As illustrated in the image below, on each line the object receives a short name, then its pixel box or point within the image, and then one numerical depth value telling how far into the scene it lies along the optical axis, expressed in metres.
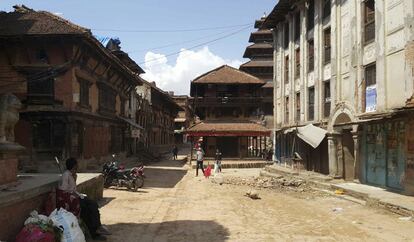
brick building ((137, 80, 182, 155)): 46.38
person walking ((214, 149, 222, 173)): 30.00
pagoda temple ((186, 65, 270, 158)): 40.56
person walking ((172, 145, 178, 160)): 44.66
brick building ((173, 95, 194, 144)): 79.38
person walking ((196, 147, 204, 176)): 26.67
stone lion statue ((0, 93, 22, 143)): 8.05
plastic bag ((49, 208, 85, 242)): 7.07
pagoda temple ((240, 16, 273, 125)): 52.53
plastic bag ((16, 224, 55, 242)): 6.48
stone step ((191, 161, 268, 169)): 35.06
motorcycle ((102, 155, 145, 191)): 17.95
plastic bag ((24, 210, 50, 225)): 6.88
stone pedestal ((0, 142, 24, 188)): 7.65
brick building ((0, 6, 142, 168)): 21.41
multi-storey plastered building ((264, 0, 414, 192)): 15.55
